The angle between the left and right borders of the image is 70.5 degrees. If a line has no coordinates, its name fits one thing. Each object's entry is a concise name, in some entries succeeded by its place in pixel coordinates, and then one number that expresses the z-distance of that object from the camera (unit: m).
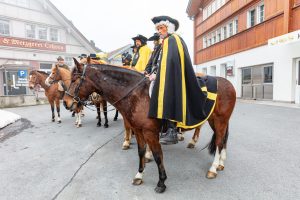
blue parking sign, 17.48
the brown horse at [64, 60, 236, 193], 2.87
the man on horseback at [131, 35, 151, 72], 5.09
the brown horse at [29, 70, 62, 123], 7.98
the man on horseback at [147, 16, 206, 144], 2.71
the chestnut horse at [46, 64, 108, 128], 6.40
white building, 16.95
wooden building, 10.31
